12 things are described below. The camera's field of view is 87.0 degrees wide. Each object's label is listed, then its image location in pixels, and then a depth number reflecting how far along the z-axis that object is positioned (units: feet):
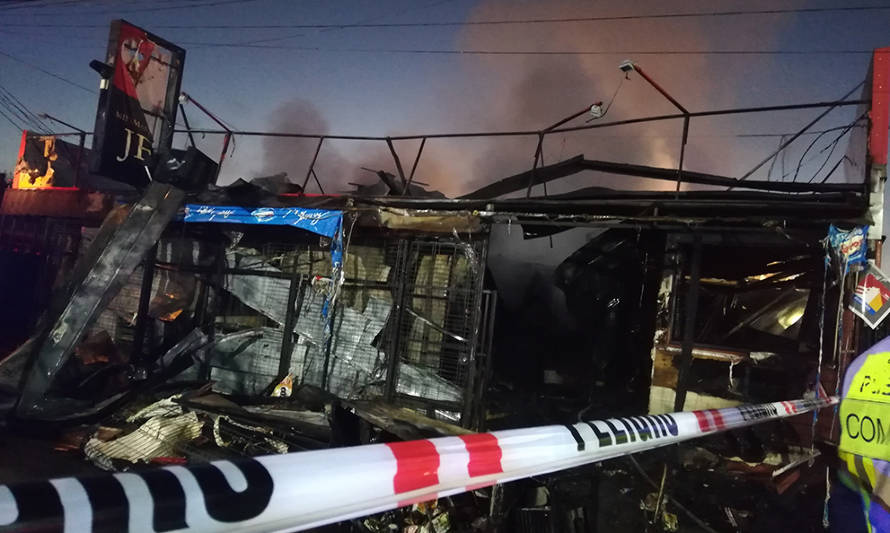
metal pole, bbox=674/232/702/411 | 20.52
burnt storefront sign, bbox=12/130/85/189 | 38.01
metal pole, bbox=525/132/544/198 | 24.37
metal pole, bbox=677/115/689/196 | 21.29
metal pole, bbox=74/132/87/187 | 34.39
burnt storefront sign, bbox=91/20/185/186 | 26.96
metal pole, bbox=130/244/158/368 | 28.68
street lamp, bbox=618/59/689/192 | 21.12
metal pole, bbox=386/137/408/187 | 27.34
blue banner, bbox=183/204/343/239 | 24.64
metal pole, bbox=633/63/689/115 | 21.07
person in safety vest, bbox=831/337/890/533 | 11.98
